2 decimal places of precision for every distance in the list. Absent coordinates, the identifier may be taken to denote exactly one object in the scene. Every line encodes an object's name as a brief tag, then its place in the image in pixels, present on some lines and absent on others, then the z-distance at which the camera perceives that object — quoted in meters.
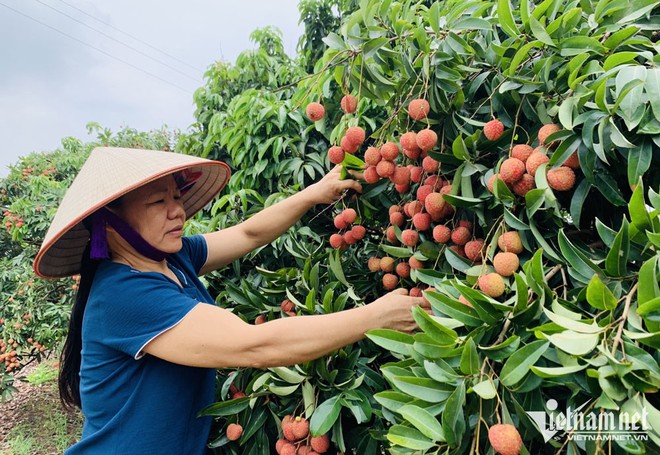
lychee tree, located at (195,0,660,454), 0.57
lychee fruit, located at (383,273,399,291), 1.07
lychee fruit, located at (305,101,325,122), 1.18
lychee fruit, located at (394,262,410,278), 1.03
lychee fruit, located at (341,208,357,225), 1.15
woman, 0.88
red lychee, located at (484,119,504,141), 0.84
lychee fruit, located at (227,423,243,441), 1.04
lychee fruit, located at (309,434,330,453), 0.92
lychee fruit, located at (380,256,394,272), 1.08
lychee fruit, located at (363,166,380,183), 1.07
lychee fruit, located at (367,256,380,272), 1.12
